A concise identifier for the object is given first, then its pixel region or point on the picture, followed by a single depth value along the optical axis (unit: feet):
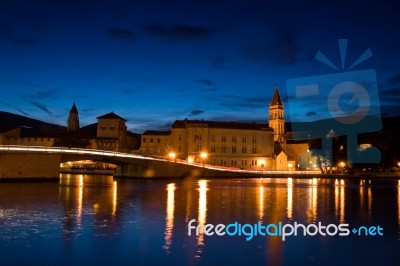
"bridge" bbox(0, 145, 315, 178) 156.66
